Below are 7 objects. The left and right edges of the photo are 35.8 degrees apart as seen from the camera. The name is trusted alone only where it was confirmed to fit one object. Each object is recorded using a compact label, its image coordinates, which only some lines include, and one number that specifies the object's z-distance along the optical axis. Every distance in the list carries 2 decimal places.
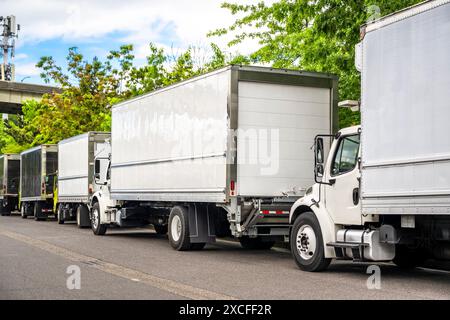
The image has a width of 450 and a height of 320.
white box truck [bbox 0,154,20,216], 37.94
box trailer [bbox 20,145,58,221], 29.19
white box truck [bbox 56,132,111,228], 22.81
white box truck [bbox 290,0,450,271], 8.79
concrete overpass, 53.53
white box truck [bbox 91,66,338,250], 13.12
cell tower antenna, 80.44
